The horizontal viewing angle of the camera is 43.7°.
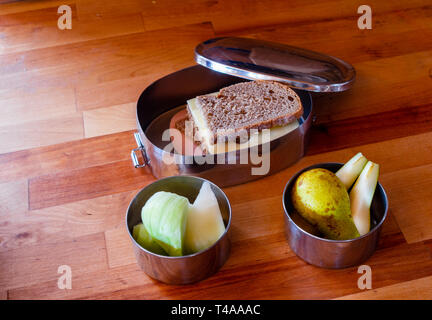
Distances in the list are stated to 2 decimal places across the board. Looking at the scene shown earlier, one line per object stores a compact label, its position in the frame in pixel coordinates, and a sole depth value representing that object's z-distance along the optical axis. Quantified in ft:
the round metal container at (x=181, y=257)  2.76
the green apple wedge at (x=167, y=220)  2.71
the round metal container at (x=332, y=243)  2.79
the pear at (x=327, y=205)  2.84
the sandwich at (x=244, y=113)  3.40
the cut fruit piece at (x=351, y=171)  3.05
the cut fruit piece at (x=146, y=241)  2.86
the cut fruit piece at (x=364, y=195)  2.91
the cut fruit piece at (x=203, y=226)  2.83
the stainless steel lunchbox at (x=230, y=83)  3.30
